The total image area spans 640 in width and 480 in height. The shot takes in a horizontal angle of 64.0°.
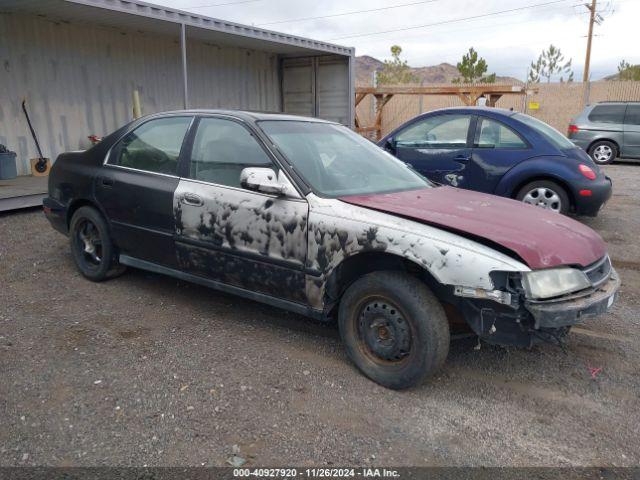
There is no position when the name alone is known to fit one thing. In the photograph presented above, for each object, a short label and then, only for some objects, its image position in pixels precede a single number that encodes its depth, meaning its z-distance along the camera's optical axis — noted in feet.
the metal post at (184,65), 29.78
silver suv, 44.45
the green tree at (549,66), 173.47
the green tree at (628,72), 128.34
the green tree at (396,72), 151.56
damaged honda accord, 8.94
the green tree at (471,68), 116.88
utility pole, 99.43
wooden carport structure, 49.62
